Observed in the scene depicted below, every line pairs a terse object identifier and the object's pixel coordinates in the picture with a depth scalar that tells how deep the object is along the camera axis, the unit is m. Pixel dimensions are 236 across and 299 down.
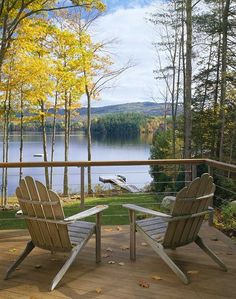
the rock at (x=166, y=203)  5.70
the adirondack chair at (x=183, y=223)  2.25
